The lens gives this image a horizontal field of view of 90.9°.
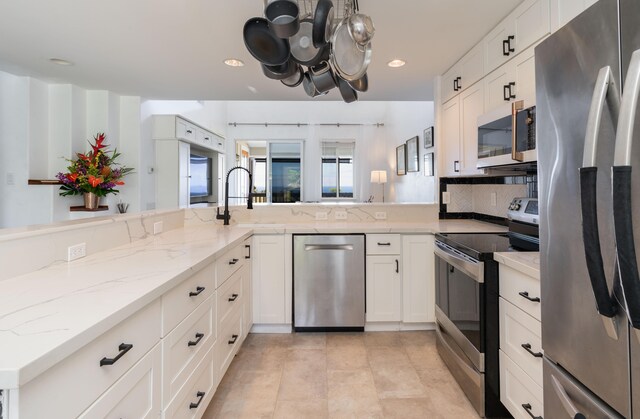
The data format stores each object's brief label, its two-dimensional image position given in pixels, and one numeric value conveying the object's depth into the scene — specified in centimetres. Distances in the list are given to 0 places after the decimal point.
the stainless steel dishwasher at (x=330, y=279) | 259
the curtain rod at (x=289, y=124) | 688
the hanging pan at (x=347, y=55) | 163
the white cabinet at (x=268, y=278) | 262
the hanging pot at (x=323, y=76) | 198
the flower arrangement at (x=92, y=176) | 293
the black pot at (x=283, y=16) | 140
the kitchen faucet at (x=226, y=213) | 290
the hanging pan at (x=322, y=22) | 149
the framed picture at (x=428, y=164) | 419
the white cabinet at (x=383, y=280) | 261
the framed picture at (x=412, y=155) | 495
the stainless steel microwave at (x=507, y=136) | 156
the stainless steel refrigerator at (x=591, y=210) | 66
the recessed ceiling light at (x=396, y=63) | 265
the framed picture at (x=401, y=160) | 558
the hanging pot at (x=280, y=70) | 189
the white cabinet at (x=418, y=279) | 261
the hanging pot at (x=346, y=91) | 205
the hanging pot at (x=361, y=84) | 209
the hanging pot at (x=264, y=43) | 170
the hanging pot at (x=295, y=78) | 205
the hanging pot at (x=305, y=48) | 177
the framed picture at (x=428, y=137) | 419
